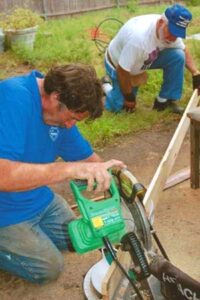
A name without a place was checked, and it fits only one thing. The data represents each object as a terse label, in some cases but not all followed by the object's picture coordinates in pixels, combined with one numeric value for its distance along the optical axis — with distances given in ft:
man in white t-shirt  16.21
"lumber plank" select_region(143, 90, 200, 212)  10.49
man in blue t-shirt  8.14
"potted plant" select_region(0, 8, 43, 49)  25.99
